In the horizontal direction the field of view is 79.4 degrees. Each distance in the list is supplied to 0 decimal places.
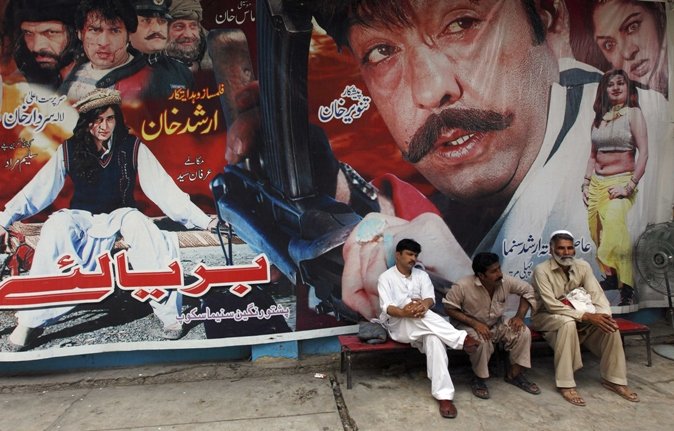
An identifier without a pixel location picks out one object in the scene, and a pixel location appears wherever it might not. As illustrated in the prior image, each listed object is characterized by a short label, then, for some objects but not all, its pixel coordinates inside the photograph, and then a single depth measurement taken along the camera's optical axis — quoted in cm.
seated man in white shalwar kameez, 302
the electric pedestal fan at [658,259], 386
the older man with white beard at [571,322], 315
